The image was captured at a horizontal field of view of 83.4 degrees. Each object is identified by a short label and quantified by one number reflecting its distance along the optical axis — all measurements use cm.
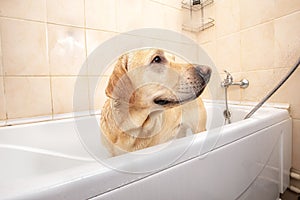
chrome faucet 108
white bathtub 28
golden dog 61
